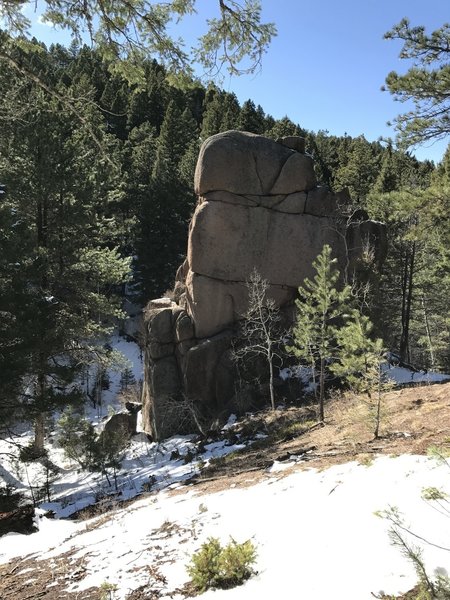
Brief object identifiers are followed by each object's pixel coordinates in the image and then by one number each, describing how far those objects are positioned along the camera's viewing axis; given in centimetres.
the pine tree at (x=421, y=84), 781
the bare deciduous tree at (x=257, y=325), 2167
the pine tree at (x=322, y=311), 1485
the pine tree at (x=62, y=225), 1569
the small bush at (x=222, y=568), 402
